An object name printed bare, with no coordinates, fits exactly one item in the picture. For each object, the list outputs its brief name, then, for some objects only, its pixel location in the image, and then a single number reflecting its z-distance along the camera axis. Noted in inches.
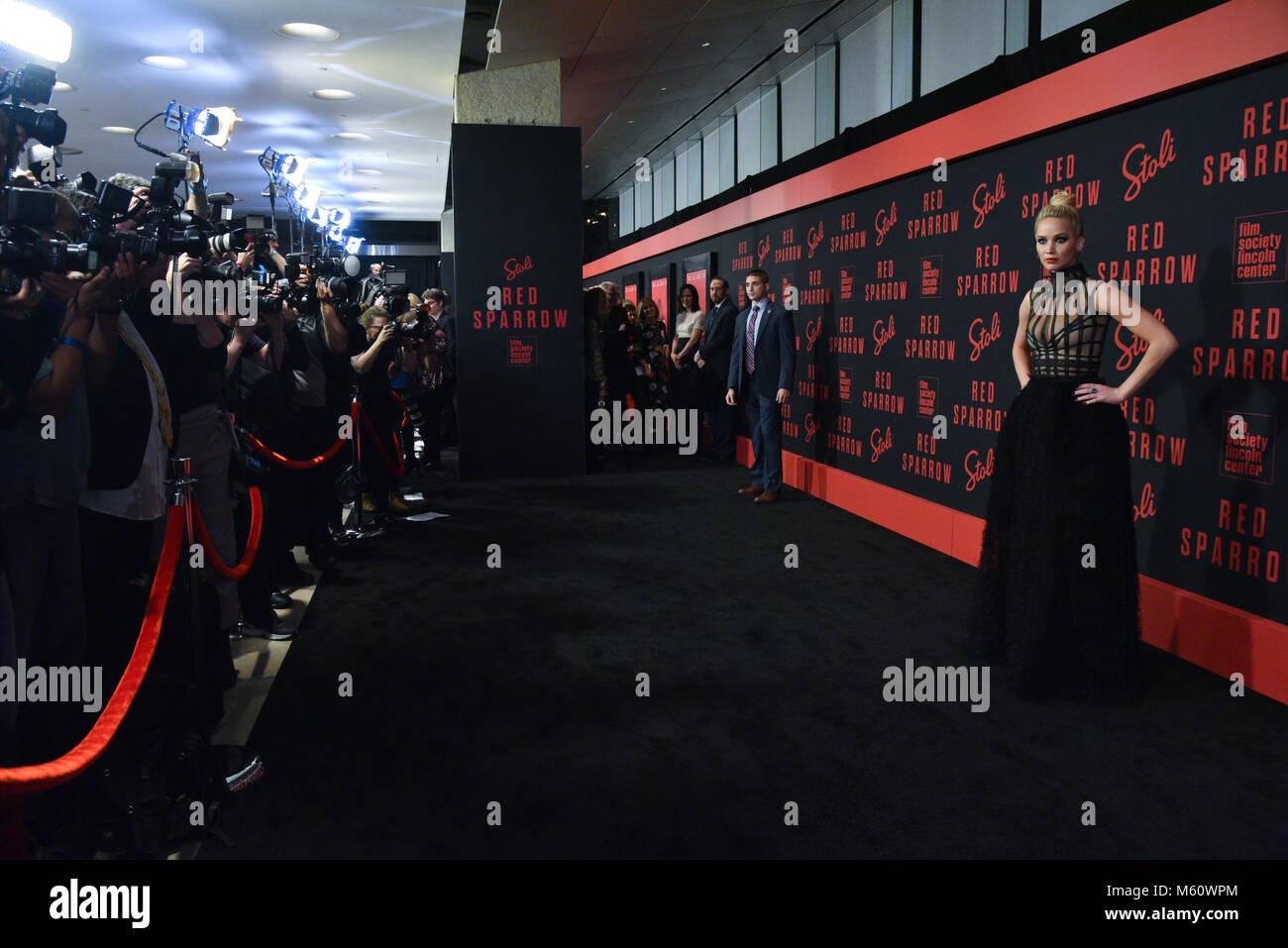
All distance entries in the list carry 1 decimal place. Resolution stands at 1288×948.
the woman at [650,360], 400.5
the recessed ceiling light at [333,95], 371.3
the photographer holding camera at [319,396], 193.2
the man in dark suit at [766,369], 273.6
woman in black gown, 127.8
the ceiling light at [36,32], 84.2
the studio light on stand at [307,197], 232.8
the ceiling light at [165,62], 329.4
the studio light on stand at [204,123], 127.3
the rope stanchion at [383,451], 237.6
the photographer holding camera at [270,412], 159.0
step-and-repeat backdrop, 133.4
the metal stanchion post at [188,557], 104.6
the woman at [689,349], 373.7
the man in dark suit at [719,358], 337.1
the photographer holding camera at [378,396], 231.0
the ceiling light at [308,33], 290.7
